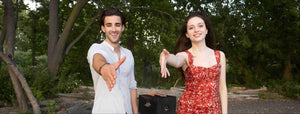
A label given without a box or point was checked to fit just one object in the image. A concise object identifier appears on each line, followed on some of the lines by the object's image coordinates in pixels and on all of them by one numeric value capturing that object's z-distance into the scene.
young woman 2.45
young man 2.06
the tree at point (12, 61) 5.69
